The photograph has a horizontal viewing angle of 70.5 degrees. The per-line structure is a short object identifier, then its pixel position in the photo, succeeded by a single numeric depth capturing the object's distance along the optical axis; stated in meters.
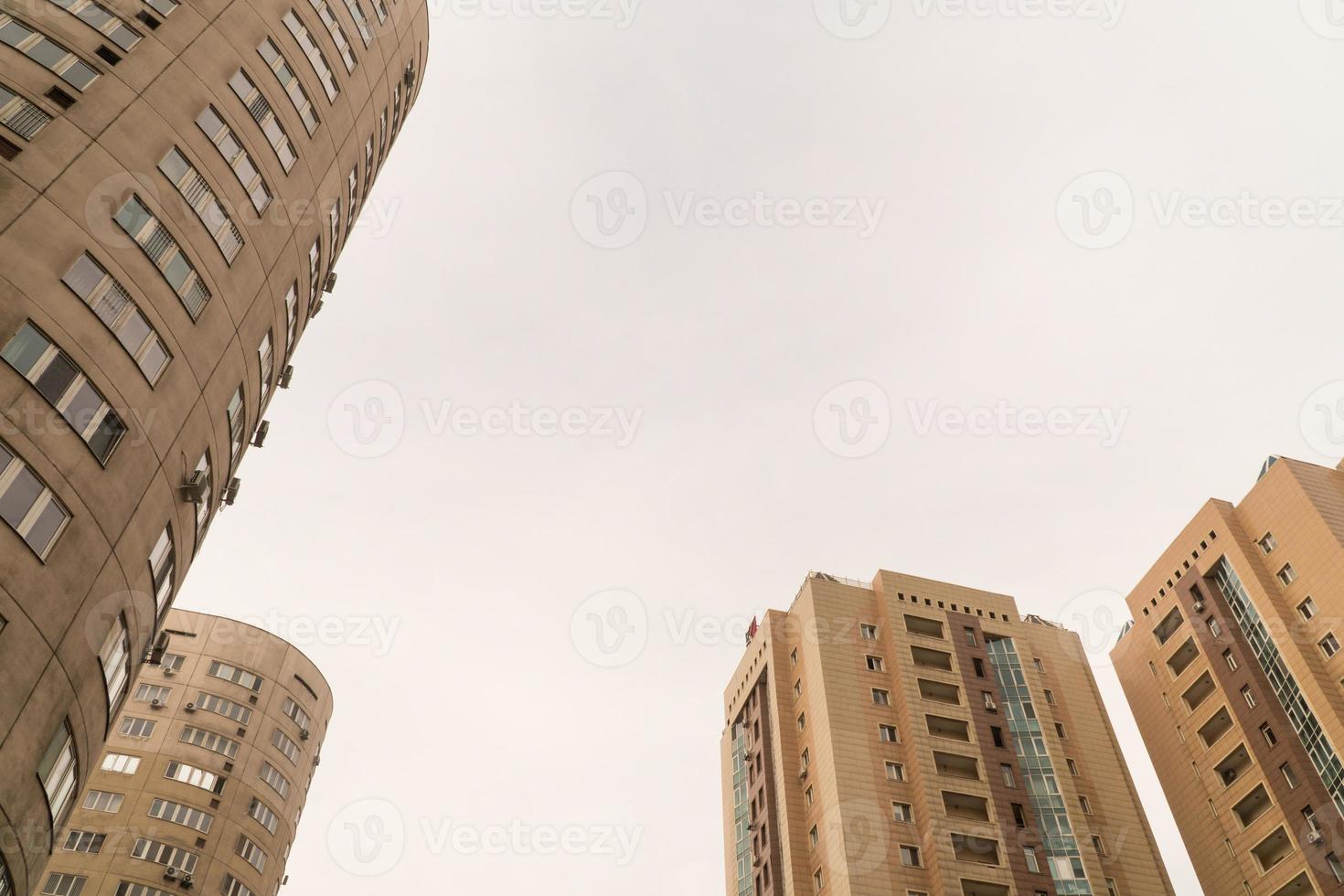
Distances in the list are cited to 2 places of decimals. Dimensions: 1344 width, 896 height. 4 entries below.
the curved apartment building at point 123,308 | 22.25
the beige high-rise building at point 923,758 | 54.31
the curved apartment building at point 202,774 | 55.62
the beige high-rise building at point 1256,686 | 52.91
